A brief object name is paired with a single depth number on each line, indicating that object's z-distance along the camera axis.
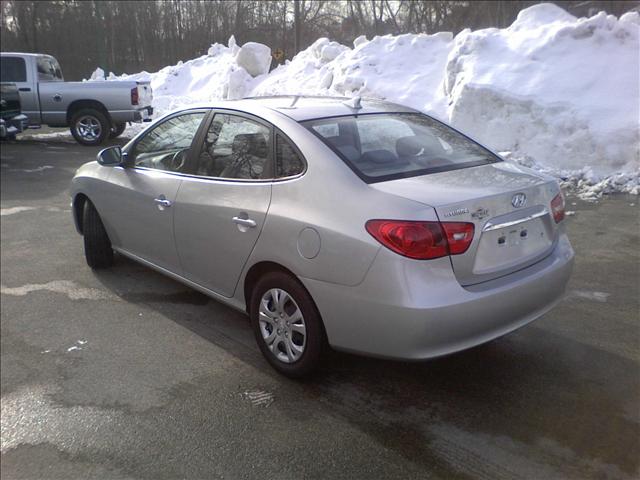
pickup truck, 13.05
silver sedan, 2.76
